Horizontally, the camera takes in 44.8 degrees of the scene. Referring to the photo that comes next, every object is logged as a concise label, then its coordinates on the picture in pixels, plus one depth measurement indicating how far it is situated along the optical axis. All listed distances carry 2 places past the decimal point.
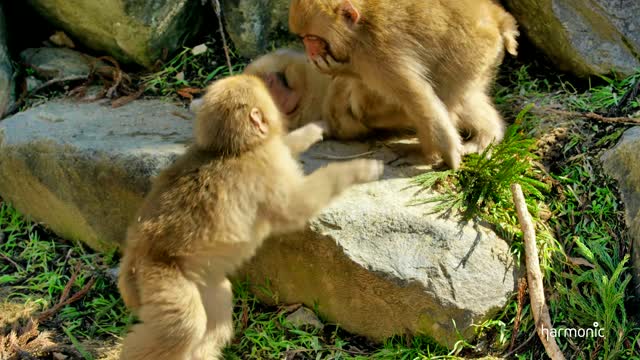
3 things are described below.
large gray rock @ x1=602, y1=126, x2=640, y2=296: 5.16
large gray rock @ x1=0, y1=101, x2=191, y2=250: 5.35
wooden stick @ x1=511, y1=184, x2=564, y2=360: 4.70
